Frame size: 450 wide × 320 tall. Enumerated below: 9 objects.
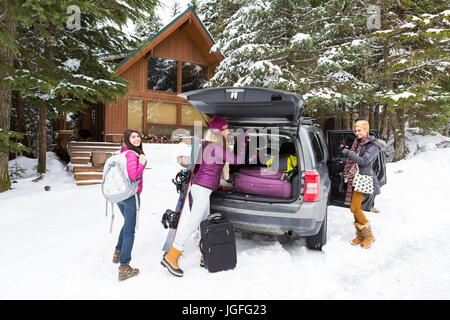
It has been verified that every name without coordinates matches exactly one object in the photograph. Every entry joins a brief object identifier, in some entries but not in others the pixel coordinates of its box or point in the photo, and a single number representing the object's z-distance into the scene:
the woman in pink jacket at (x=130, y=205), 3.18
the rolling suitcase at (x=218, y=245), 3.31
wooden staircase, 9.04
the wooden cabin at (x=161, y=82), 14.66
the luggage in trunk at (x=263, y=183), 3.70
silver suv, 3.39
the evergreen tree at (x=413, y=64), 9.52
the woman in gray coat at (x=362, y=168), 4.12
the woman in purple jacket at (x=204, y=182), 3.32
